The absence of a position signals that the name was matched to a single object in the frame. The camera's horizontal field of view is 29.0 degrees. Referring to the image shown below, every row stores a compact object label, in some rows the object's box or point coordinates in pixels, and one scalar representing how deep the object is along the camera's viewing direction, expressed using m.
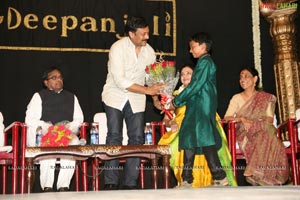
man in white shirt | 4.85
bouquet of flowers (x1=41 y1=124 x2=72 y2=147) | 4.80
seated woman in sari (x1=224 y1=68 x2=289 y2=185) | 5.35
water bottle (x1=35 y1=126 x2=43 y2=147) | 4.94
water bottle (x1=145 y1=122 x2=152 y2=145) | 5.02
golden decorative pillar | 6.61
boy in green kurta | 4.39
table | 4.48
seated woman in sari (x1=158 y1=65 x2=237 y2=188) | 4.60
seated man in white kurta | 5.13
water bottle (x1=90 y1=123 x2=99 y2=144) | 5.05
